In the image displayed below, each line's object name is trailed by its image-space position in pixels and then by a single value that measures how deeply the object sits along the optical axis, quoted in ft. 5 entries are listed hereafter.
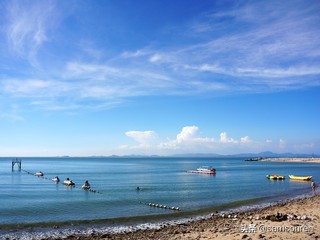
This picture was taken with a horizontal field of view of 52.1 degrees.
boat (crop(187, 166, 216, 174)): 337.80
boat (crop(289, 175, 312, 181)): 244.98
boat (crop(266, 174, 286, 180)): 260.83
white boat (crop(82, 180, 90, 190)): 188.89
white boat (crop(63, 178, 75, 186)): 213.25
